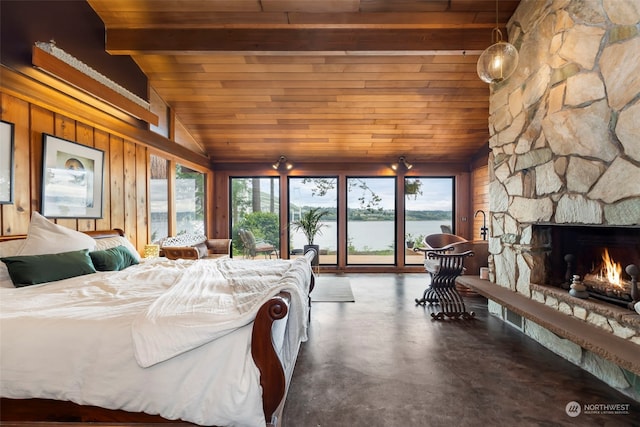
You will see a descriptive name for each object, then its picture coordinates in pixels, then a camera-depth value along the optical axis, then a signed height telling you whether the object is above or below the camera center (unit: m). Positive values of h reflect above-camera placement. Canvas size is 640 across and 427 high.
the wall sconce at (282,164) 6.39 +1.04
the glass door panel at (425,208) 6.73 +0.16
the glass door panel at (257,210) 6.78 +0.12
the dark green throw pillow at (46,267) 2.25 -0.38
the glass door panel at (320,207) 6.78 +0.19
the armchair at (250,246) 6.34 -0.60
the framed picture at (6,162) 2.52 +0.42
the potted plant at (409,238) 6.68 -0.46
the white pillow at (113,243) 3.17 -0.28
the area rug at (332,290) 4.51 -1.15
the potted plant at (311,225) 6.34 -0.18
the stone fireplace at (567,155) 2.12 +0.49
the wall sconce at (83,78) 2.71 +1.32
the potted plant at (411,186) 6.73 +0.62
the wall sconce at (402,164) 6.34 +1.02
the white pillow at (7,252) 2.27 -0.27
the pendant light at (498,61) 2.49 +1.20
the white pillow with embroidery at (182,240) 4.73 -0.38
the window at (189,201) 5.45 +0.27
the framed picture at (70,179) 2.92 +0.36
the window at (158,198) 4.68 +0.27
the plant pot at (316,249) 6.17 -0.67
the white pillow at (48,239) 2.51 -0.19
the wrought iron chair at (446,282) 3.77 -0.83
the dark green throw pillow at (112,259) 2.84 -0.39
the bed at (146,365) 1.47 -0.69
